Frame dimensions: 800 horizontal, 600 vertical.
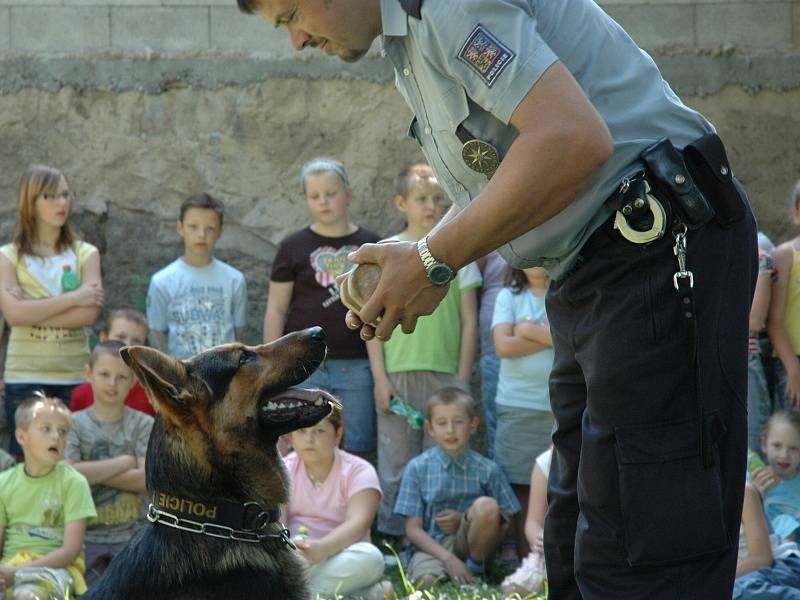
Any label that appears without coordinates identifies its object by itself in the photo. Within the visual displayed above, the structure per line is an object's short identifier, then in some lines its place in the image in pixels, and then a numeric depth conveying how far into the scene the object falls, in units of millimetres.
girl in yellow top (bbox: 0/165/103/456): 13570
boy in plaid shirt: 12617
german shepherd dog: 7145
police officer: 4973
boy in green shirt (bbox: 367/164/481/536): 13758
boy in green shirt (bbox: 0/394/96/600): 11750
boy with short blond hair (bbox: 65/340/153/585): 12695
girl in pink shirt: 11656
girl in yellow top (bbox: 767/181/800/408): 13156
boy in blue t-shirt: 14109
